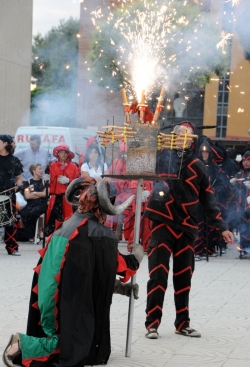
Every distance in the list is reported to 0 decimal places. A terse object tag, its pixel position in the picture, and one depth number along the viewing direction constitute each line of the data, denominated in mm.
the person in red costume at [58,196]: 14477
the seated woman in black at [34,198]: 15641
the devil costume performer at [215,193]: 14359
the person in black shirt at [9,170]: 13203
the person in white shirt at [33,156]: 16578
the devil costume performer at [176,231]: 7551
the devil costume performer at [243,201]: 14469
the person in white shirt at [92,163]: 14875
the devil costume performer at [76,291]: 5961
